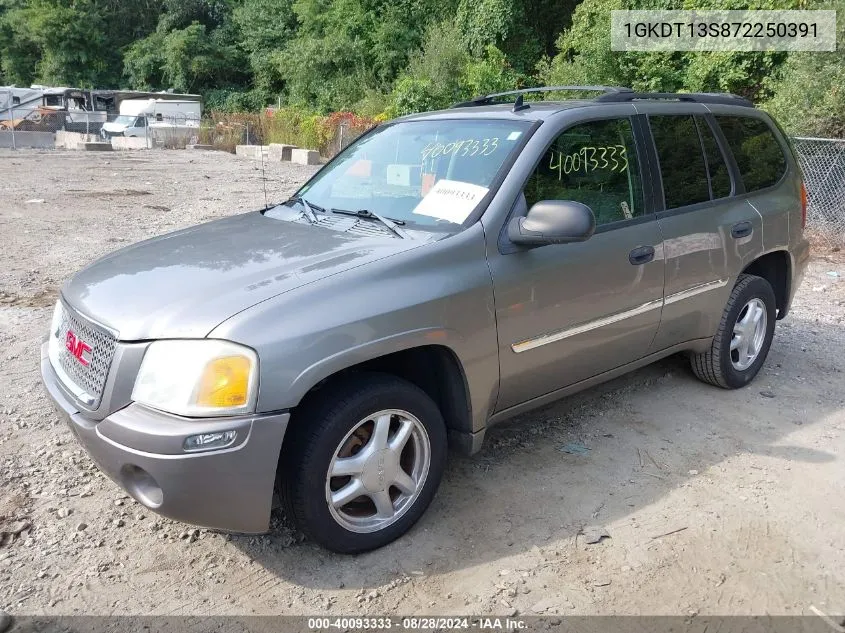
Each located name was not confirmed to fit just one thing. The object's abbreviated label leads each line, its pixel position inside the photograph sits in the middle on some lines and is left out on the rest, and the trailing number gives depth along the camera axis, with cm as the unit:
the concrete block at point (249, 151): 2371
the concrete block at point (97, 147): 2595
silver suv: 242
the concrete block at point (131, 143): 2966
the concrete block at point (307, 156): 2152
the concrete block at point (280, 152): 2336
